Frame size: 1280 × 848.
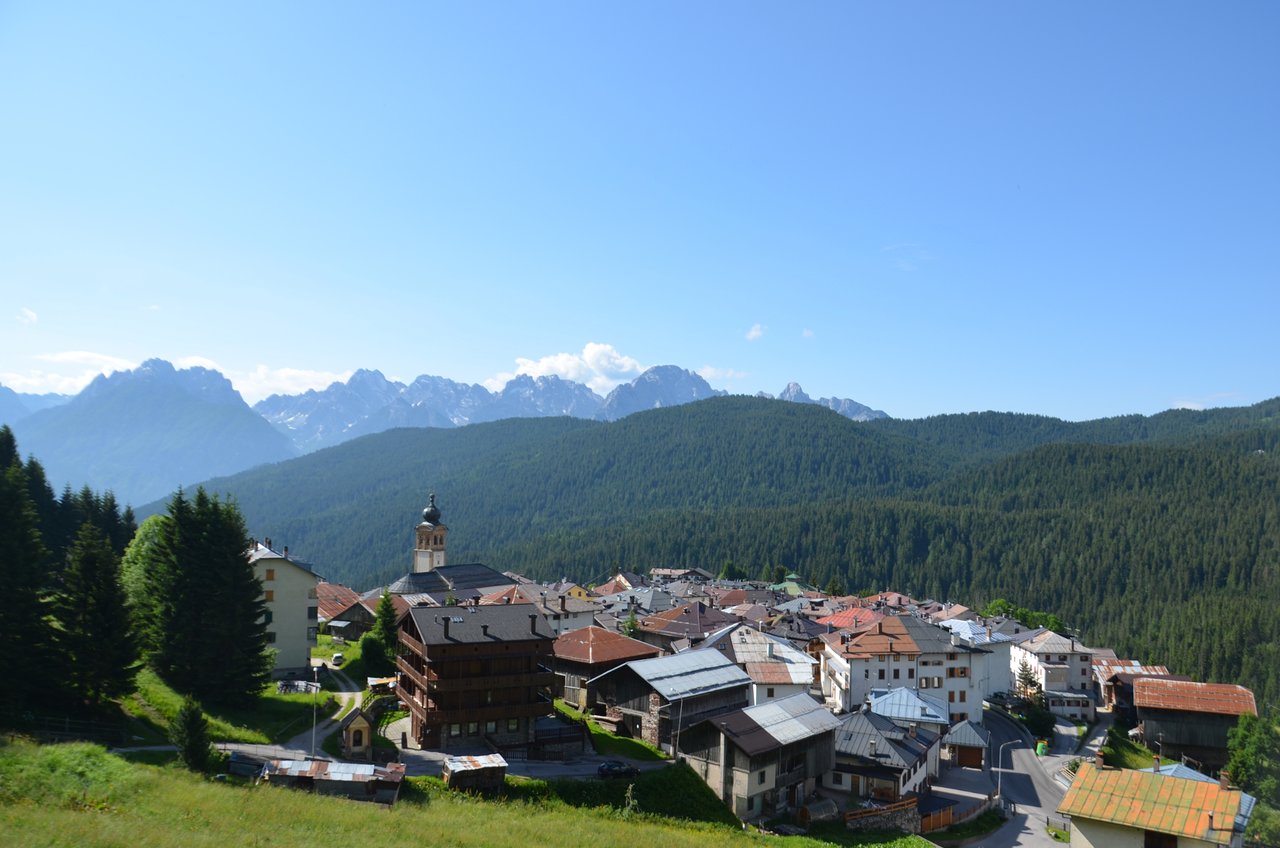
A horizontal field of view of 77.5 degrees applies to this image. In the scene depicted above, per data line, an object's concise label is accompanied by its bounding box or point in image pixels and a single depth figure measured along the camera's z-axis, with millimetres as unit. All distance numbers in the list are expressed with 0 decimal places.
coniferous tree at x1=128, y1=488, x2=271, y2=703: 48469
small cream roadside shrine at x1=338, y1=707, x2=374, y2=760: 43969
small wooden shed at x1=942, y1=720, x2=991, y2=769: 65750
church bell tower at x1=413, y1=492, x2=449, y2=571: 113875
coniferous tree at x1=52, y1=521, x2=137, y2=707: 40469
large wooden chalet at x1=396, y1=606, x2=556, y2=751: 47438
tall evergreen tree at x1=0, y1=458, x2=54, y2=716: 37938
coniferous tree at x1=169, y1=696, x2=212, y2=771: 36156
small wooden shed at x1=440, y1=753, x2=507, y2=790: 40531
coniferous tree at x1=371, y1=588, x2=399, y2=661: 65500
